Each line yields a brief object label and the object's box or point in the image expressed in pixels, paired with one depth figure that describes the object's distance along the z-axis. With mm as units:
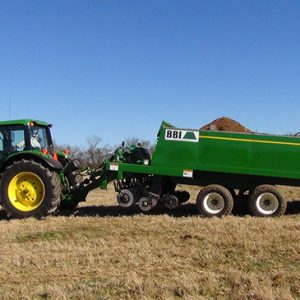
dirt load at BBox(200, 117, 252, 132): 15272
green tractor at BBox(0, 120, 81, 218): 9781
